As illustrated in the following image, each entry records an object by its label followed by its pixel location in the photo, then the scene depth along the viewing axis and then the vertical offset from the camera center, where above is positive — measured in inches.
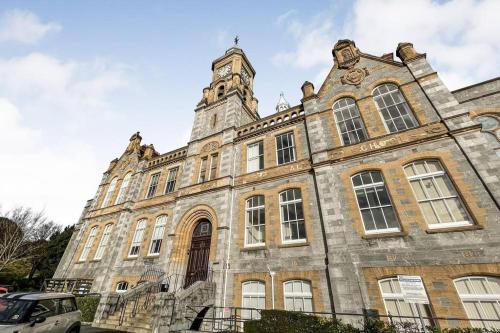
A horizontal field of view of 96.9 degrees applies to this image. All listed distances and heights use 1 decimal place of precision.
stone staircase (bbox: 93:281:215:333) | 351.9 -10.7
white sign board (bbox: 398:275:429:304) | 219.6 +13.6
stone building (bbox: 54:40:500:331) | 321.4 +172.6
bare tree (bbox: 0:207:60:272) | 1002.7 +300.6
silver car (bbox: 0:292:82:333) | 229.9 -12.8
